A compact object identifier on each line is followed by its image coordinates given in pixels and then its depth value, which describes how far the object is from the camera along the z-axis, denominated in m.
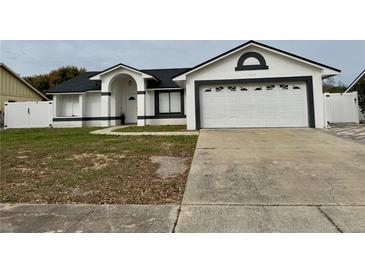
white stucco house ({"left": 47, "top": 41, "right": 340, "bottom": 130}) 13.53
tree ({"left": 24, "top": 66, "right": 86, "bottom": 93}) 40.25
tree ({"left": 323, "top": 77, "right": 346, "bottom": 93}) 27.07
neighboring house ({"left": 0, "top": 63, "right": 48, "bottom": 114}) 22.13
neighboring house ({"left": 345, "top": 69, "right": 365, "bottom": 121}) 16.91
